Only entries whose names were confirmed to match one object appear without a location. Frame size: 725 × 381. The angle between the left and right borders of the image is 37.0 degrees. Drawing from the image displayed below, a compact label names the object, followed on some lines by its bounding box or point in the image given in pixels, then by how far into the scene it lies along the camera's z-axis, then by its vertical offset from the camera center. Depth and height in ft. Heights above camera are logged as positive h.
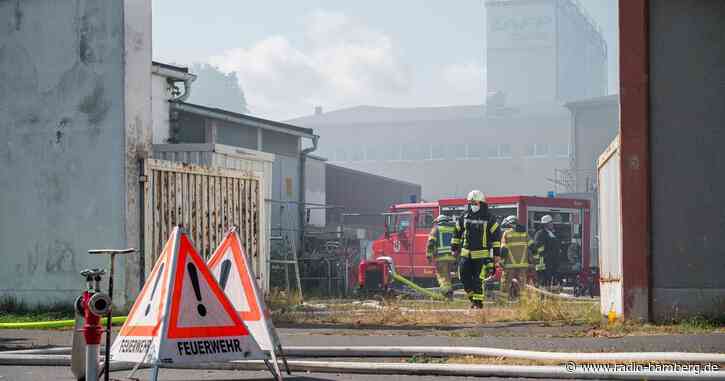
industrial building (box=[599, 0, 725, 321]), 38.81 +2.37
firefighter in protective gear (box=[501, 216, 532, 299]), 67.67 -1.97
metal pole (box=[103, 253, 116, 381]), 22.12 -2.55
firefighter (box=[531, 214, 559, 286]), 70.95 -2.10
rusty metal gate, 53.47 +0.91
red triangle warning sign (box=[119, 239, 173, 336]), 23.56 -1.81
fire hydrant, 21.39 -1.83
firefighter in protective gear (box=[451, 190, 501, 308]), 53.72 -1.27
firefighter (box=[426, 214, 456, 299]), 63.59 -1.83
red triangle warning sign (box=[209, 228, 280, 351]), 26.53 -1.51
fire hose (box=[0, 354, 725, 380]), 23.84 -3.51
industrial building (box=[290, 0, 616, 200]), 238.89 +22.97
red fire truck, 81.20 -0.18
